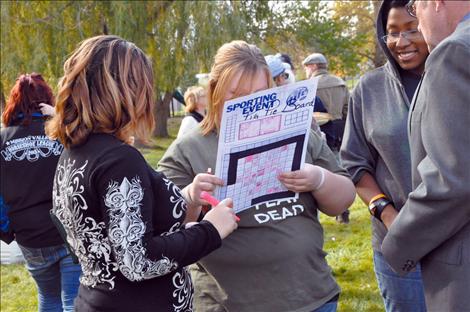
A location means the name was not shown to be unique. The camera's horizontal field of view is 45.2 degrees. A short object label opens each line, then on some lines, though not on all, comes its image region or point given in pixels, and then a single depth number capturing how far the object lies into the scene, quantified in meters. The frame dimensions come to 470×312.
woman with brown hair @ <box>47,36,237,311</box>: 1.61
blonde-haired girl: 2.00
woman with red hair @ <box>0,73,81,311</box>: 3.28
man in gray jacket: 1.42
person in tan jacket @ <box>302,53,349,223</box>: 5.95
